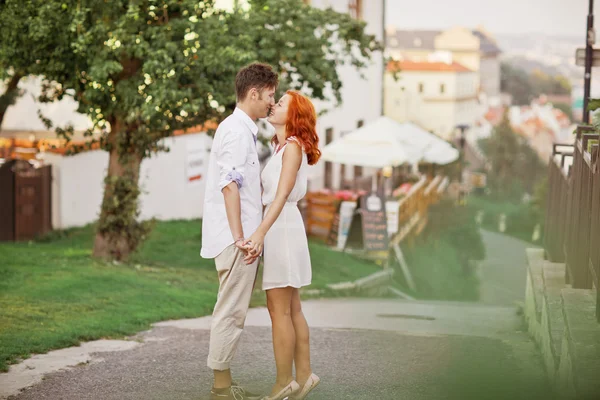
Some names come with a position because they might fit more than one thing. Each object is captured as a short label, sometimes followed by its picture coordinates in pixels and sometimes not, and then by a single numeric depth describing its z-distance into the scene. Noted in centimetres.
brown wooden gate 1617
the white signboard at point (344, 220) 1955
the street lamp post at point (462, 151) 4856
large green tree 1125
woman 549
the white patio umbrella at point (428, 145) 2275
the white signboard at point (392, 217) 1911
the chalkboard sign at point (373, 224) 1878
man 545
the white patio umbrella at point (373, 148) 1948
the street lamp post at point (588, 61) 1146
